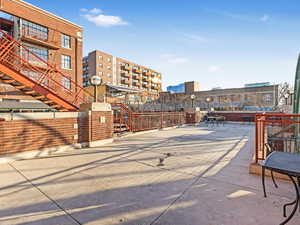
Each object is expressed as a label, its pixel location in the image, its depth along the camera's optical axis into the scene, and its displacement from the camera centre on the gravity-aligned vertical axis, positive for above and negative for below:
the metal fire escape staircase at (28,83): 5.89 +1.11
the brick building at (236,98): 32.59 +3.70
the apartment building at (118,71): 55.81 +15.96
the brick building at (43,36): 18.16 +9.89
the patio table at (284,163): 1.91 -0.67
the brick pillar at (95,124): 7.18 -0.59
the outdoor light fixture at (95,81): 7.50 +1.42
